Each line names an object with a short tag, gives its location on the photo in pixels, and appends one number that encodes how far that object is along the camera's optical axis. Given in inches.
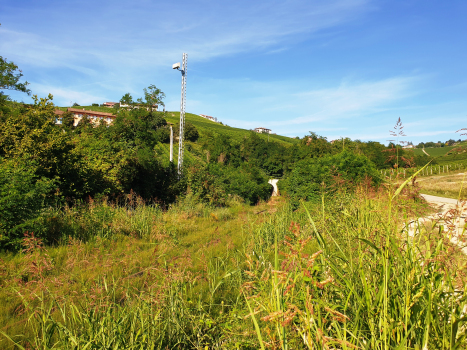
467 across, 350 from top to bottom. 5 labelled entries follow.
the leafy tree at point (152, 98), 944.7
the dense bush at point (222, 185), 629.6
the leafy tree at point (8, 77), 857.5
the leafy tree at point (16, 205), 156.8
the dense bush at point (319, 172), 418.3
